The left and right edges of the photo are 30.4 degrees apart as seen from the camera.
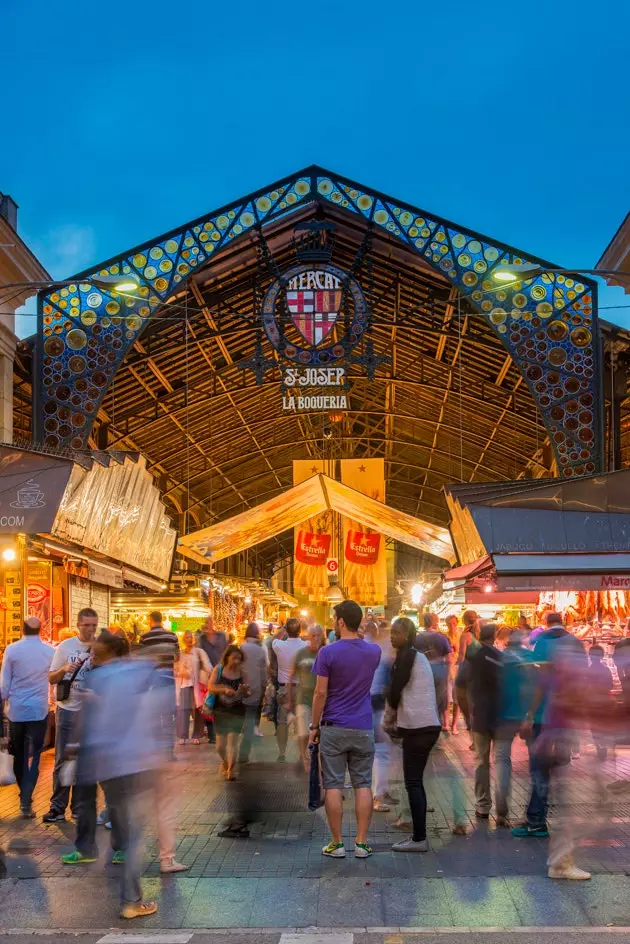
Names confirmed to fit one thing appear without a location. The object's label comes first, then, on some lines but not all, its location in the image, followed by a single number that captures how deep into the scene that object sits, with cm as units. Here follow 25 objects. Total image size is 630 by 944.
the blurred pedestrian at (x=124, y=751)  670
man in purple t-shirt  802
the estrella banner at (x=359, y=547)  3241
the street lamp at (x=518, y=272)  1894
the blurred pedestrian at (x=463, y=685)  1051
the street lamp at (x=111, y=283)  1796
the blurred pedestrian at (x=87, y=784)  693
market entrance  1909
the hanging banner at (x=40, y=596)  1730
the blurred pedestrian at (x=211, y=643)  1684
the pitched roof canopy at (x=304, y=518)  2288
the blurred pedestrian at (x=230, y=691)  1002
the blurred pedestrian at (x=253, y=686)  1035
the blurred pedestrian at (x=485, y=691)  946
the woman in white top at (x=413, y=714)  850
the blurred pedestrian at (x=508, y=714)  938
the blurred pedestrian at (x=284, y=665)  1446
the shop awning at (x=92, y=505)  1436
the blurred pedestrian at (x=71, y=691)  984
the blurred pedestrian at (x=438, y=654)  1293
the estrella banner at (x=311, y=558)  3300
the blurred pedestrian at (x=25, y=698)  1048
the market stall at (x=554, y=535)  1675
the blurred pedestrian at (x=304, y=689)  1278
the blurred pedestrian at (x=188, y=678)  1636
